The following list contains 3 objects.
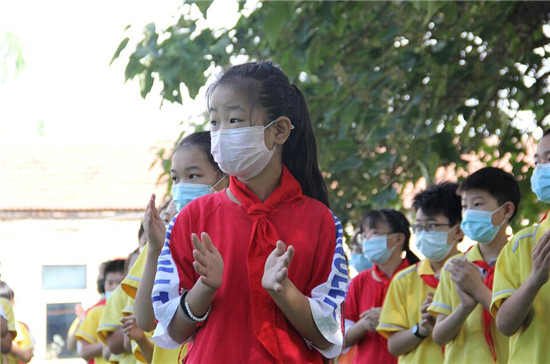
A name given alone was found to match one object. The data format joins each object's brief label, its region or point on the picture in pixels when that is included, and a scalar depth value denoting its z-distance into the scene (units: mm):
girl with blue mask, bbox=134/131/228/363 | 3666
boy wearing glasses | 5789
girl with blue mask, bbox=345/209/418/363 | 6551
